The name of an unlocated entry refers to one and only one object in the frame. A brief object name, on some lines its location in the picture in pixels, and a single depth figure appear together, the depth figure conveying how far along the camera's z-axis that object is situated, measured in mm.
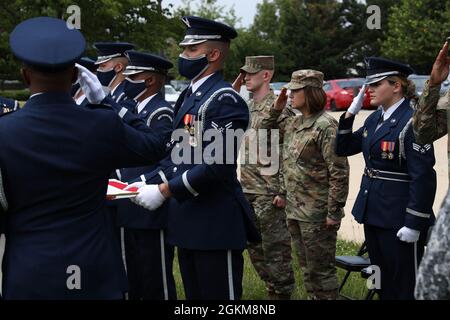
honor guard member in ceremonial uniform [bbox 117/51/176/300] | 5359
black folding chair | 5862
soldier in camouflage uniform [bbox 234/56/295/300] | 6305
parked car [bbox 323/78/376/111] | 28875
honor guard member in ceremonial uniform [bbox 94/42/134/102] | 6678
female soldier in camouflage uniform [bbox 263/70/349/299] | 5656
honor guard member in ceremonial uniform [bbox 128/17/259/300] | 4270
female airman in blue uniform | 4703
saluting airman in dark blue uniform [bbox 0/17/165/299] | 3105
